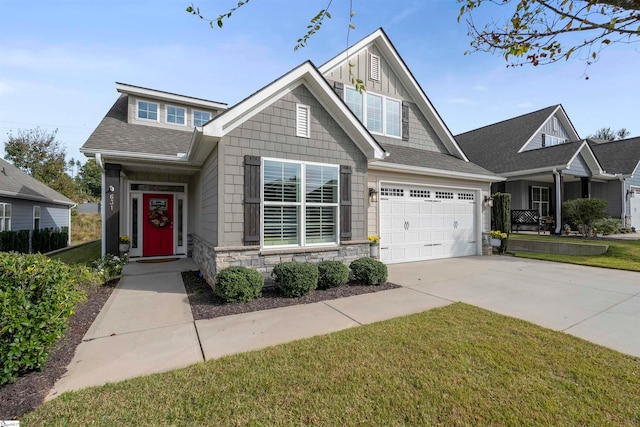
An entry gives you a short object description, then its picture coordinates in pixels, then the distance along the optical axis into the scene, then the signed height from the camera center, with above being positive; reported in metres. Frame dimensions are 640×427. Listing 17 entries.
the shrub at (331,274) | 6.05 -1.25
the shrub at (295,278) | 5.45 -1.22
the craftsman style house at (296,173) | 5.75 +1.21
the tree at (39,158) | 23.67 +5.11
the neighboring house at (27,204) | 12.08 +0.67
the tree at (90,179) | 33.37 +4.87
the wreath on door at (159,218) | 9.96 -0.06
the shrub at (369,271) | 6.42 -1.27
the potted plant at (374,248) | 7.67 -0.88
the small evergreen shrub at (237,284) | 4.99 -1.23
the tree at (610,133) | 44.53 +13.39
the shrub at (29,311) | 2.62 -0.95
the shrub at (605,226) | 12.93 -0.46
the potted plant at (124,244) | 8.61 -0.85
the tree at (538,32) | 2.30 +1.68
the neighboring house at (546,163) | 14.06 +2.87
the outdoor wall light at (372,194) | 8.31 +0.66
